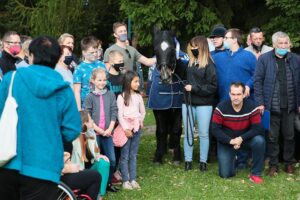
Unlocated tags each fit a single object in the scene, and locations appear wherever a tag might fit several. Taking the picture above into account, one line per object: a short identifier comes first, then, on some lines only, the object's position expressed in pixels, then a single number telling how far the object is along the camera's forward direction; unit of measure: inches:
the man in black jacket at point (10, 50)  284.4
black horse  317.7
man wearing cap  340.2
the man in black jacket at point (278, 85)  304.0
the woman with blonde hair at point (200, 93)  316.5
